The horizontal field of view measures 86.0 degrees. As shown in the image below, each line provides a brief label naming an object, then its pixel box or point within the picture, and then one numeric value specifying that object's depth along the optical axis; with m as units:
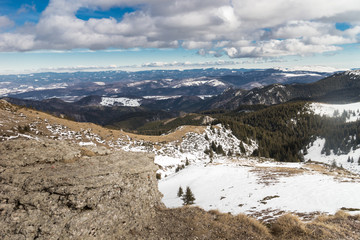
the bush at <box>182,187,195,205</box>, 31.01
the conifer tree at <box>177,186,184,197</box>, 35.49
